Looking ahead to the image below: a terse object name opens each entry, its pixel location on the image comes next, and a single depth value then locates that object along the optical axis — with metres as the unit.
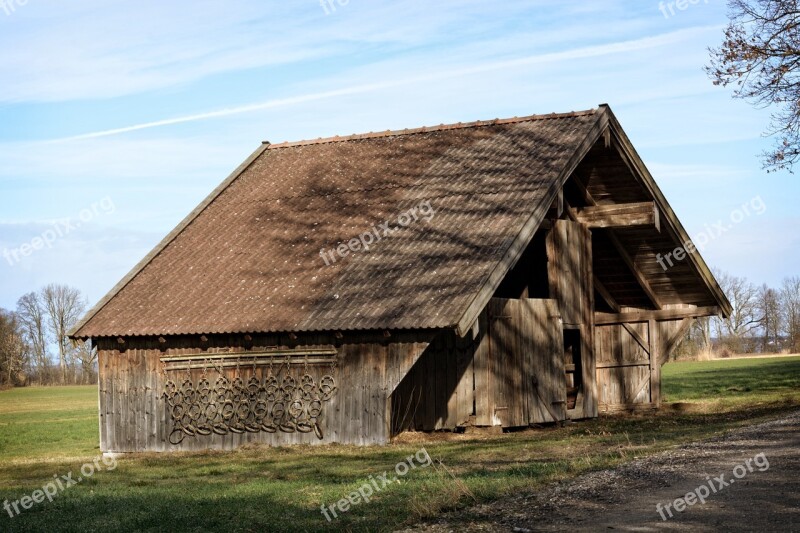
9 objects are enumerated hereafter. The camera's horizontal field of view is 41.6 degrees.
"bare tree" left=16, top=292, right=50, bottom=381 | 116.81
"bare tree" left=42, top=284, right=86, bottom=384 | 119.31
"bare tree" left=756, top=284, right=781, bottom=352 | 115.50
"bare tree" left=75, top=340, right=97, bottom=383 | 100.38
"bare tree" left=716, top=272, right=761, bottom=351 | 108.94
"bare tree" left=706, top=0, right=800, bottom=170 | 27.39
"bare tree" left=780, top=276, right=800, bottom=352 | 113.50
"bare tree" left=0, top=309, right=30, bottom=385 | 92.12
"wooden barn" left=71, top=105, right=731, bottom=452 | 21.53
